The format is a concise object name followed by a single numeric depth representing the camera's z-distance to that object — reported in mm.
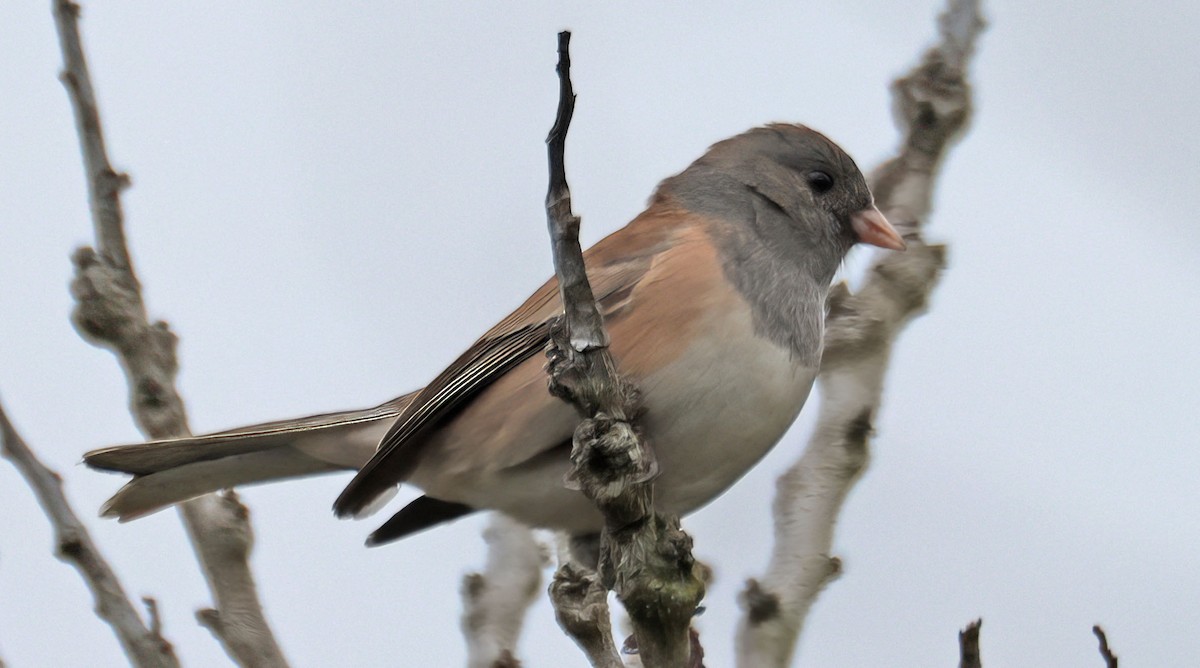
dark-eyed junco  6141
